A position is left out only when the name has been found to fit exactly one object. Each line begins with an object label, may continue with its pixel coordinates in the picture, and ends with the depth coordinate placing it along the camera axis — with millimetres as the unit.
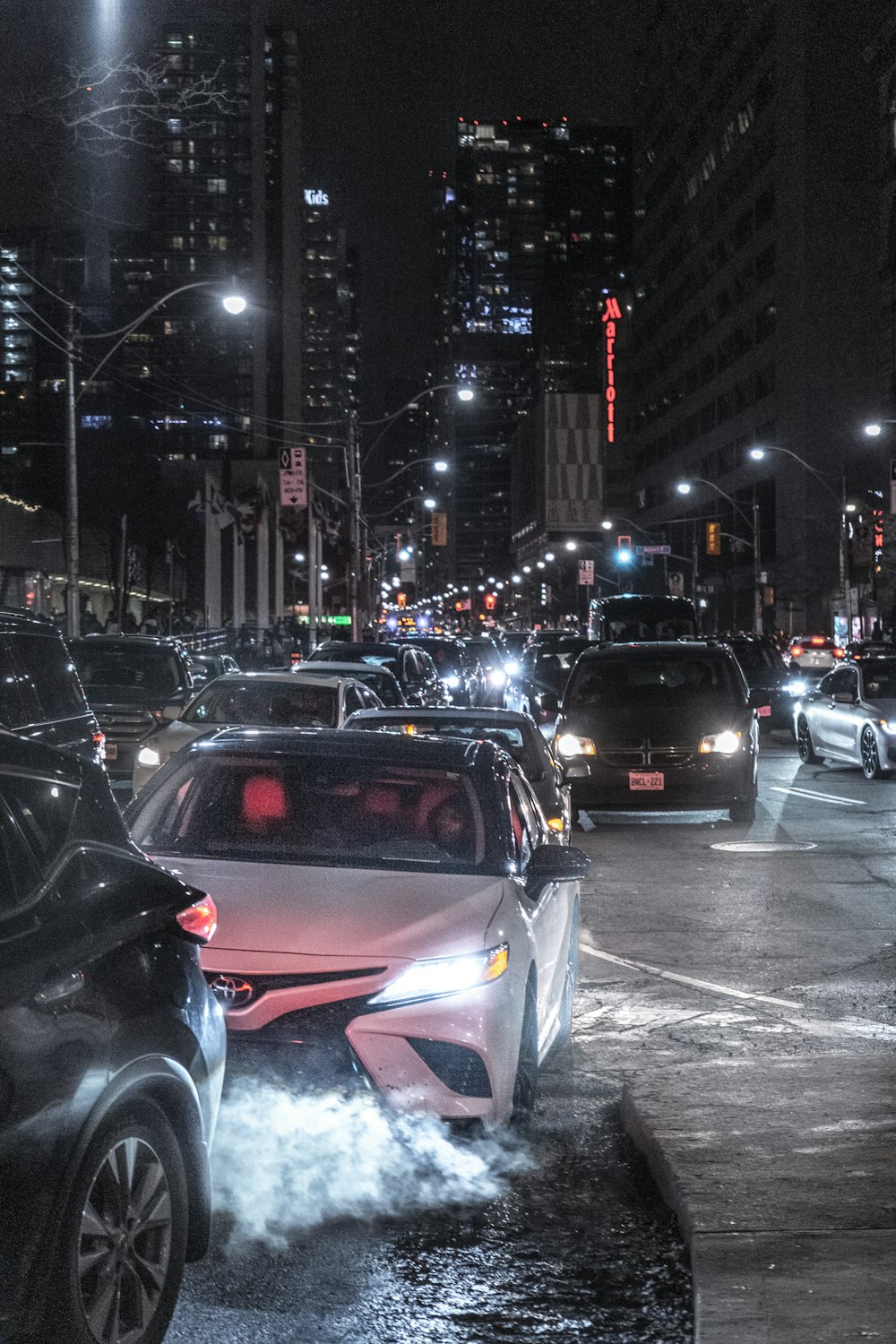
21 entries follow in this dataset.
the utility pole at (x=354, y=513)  51719
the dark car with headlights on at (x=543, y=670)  27703
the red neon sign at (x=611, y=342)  154500
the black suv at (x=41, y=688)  11273
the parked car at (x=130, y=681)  19766
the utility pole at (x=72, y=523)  28969
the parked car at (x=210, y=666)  28266
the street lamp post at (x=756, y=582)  72000
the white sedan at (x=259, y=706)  16438
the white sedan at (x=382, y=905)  5781
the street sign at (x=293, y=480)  51219
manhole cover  15961
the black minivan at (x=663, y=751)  17281
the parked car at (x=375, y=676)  20297
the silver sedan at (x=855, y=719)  23391
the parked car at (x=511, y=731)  12805
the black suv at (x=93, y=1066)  3516
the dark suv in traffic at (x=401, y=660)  24156
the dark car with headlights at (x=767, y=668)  33312
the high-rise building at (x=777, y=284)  92438
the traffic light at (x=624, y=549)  85081
